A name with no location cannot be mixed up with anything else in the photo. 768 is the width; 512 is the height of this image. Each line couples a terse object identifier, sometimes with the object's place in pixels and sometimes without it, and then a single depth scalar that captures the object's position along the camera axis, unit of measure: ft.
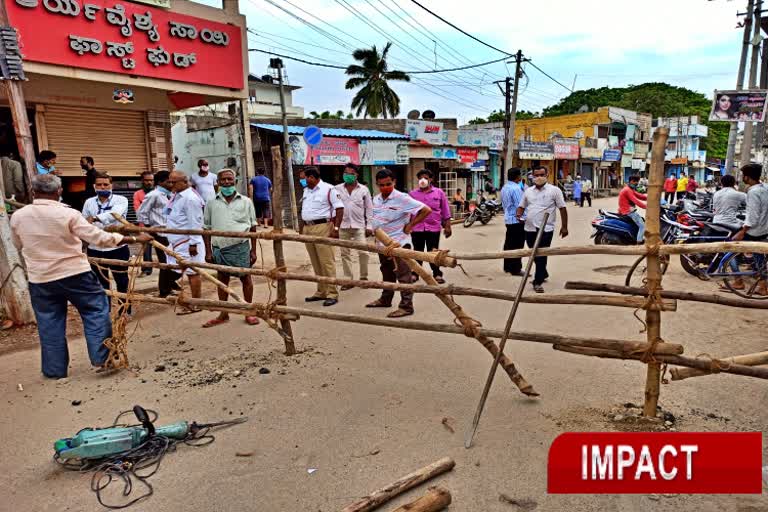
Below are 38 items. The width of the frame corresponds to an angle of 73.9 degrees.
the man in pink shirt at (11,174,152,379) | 12.60
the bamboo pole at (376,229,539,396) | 10.82
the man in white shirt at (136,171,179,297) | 20.17
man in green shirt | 17.80
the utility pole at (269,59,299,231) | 42.04
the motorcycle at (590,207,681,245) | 28.53
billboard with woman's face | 41.04
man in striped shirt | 18.30
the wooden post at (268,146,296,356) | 14.06
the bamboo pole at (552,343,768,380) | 9.05
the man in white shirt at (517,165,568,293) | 21.39
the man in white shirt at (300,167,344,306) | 20.88
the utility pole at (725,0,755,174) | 50.52
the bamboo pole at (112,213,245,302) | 15.53
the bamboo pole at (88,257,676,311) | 9.97
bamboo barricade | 9.29
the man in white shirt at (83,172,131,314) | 17.78
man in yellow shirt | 70.41
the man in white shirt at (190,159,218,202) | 29.13
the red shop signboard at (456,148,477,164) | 70.23
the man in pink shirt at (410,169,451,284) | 22.54
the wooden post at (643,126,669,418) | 9.42
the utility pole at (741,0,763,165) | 48.55
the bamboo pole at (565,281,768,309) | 9.50
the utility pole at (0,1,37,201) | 17.54
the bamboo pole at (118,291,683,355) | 9.74
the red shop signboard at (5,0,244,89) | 25.02
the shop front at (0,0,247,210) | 25.75
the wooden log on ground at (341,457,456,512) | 7.83
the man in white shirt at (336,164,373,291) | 22.33
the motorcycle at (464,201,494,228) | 52.80
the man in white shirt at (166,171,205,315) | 18.65
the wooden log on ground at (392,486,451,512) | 7.70
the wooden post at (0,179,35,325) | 17.65
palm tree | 109.40
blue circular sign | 40.65
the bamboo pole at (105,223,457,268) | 11.29
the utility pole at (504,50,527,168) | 66.54
